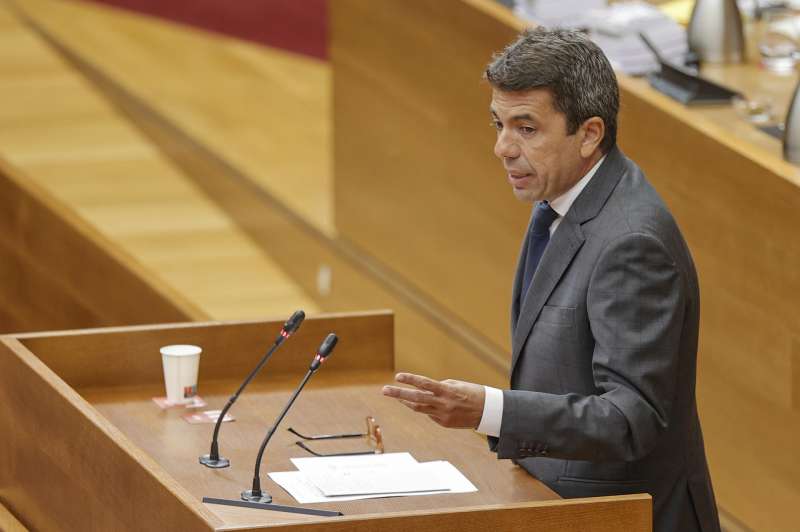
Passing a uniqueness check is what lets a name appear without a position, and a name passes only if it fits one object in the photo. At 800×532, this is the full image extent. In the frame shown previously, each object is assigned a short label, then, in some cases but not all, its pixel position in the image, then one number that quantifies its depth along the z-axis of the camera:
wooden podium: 12.57
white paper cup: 13.26
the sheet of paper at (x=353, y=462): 12.90
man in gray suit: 12.63
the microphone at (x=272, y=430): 12.75
